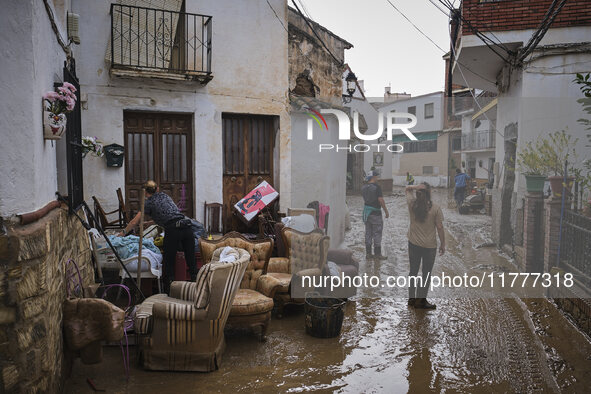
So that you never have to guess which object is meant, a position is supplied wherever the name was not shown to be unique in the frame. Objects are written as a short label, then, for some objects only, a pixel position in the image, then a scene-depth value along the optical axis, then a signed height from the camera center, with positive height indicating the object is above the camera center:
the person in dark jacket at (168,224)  6.03 -0.79
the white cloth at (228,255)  4.65 -0.96
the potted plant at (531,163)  5.56 +0.07
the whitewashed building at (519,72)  5.65 +1.79
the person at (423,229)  5.70 -0.79
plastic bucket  5.21 -1.78
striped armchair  4.30 -1.57
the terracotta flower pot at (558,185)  5.77 -0.21
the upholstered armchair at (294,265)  5.89 -1.38
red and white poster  8.62 -0.68
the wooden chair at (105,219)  7.35 -0.91
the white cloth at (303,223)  6.43 -0.83
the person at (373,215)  5.71 -0.61
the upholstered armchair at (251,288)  5.01 -1.53
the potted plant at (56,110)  3.80 +0.46
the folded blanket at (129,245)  6.05 -1.11
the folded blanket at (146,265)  5.88 -1.31
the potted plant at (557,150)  5.50 +0.23
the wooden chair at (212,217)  8.75 -1.01
